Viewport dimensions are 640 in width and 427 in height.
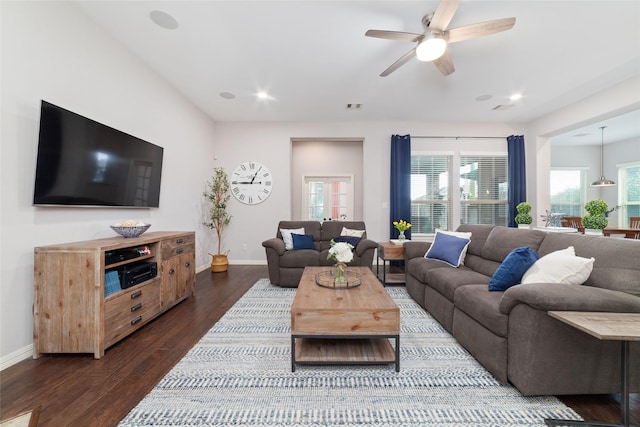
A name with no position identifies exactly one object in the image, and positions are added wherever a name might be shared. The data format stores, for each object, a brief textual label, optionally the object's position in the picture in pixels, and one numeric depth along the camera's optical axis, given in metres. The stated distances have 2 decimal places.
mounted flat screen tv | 2.00
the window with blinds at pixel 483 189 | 5.36
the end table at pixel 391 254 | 3.76
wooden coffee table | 1.76
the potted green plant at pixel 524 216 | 4.08
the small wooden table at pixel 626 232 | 3.89
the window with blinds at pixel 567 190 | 7.15
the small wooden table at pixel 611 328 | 1.11
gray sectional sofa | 1.47
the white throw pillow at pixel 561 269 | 1.71
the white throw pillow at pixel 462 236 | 3.08
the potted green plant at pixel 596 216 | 2.60
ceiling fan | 2.05
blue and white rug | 1.41
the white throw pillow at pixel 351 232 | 4.25
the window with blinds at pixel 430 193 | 5.41
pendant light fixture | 5.72
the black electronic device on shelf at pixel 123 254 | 2.13
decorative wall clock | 5.30
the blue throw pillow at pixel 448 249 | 3.02
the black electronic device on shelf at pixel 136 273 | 2.24
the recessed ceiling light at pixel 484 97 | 4.13
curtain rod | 5.34
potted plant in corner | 4.77
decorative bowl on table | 2.48
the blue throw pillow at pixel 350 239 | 4.11
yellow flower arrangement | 4.23
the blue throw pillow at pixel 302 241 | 4.09
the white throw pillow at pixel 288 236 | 4.10
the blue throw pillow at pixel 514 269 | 1.98
